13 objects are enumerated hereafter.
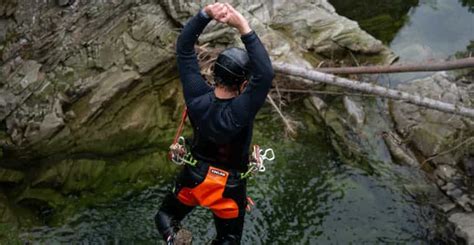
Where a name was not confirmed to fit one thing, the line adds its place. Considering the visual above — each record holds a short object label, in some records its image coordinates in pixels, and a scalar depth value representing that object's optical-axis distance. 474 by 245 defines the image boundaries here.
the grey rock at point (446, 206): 7.87
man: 4.05
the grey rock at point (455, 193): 8.07
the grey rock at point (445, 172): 8.54
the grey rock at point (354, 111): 9.60
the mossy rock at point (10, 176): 7.18
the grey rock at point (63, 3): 7.85
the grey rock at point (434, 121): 9.05
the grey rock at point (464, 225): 7.13
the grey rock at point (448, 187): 8.26
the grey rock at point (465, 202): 7.83
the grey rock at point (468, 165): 8.58
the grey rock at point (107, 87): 8.16
